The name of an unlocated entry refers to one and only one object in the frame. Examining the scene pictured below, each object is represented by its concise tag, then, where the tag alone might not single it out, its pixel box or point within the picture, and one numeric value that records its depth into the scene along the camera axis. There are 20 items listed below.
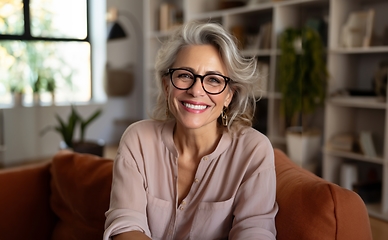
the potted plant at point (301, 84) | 3.29
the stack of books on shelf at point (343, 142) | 3.19
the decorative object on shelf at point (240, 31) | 3.95
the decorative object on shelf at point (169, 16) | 4.85
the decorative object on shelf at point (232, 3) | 4.05
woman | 1.20
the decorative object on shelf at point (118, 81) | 5.49
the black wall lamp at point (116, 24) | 5.03
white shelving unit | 3.14
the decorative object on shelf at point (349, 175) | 3.24
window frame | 4.89
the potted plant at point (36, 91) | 4.91
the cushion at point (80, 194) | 1.48
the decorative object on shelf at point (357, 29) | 3.10
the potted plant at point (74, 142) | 3.45
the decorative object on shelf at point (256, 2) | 3.93
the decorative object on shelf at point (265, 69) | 3.78
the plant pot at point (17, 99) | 4.76
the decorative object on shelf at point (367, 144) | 3.06
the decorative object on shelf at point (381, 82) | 2.92
